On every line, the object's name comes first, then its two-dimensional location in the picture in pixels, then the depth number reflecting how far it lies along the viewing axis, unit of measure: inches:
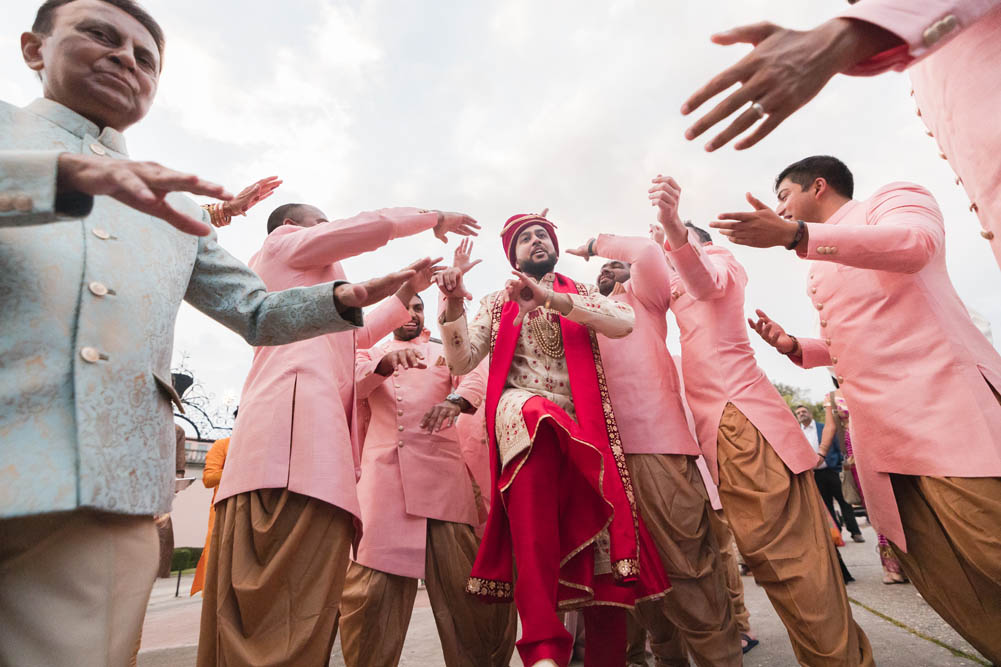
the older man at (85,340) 40.3
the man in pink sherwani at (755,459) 89.4
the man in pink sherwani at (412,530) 111.3
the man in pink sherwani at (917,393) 76.9
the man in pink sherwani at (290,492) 74.7
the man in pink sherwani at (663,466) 99.3
